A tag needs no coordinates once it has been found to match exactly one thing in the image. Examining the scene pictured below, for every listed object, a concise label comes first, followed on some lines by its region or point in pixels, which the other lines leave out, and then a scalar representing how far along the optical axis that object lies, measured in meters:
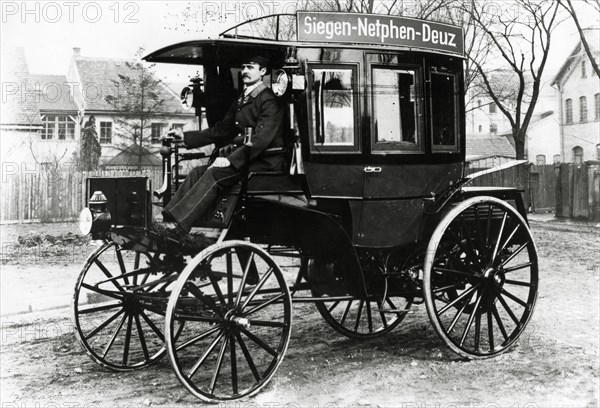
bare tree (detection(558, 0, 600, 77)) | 19.22
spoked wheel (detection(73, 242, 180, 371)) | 4.77
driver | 4.32
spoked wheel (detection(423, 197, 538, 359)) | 5.07
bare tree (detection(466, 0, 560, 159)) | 20.09
